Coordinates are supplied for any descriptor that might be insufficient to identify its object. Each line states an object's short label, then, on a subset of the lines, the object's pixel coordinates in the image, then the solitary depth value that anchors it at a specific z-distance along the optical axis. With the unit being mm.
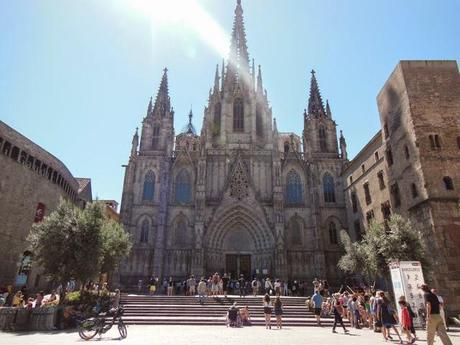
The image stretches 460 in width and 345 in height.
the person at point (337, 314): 13180
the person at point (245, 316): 15758
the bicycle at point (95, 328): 11055
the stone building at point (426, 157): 17375
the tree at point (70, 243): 16500
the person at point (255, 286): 23219
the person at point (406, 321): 10203
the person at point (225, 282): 26625
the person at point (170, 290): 24562
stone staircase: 15922
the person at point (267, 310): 14516
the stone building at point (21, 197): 25047
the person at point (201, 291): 20016
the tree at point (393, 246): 16328
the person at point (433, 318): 8188
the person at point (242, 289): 24208
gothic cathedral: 31031
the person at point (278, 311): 14391
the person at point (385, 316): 10898
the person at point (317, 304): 15438
